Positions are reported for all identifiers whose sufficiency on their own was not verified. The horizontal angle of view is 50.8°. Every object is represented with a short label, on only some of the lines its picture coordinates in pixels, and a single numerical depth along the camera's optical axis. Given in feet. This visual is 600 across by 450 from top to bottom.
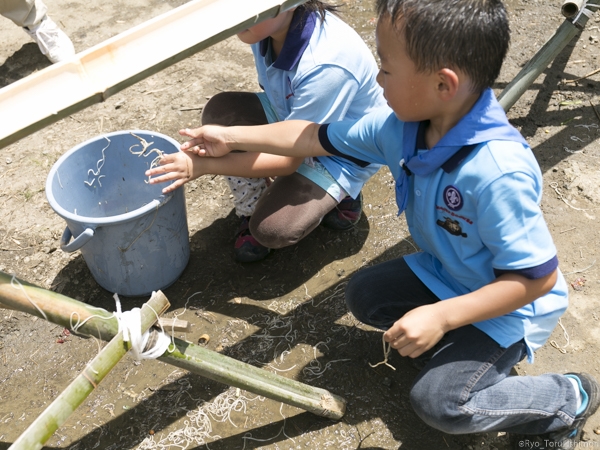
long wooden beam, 4.56
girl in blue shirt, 7.41
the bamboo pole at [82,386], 4.75
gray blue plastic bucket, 7.24
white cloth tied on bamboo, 5.24
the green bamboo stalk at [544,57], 8.95
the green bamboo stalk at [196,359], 5.15
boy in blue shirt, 5.24
